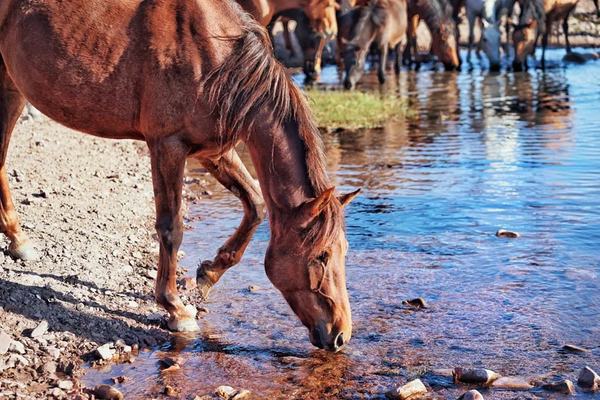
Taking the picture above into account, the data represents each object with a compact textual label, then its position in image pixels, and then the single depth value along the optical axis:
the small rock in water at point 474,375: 3.85
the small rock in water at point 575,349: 4.22
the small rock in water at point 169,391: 3.79
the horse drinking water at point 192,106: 4.06
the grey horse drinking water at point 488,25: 21.72
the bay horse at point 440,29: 21.20
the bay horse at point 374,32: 17.22
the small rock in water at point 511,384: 3.81
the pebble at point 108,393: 3.70
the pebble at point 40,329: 4.25
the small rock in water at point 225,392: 3.75
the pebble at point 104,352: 4.14
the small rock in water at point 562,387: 3.74
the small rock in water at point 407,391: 3.69
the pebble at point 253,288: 5.27
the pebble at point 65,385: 3.79
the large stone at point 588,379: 3.76
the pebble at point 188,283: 5.30
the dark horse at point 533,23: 21.50
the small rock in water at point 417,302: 4.95
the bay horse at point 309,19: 15.98
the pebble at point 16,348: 4.05
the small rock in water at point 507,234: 6.36
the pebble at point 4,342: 3.99
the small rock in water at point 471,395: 3.56
